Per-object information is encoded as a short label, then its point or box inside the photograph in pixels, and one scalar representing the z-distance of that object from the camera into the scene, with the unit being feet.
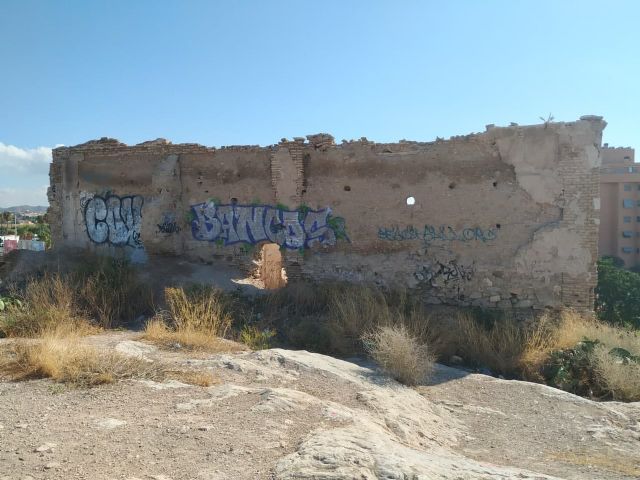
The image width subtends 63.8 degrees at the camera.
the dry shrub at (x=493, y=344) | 25.52
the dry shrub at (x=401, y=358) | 20.34
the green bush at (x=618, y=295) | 61.72
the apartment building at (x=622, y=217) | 163.43
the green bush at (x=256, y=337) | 23.76
